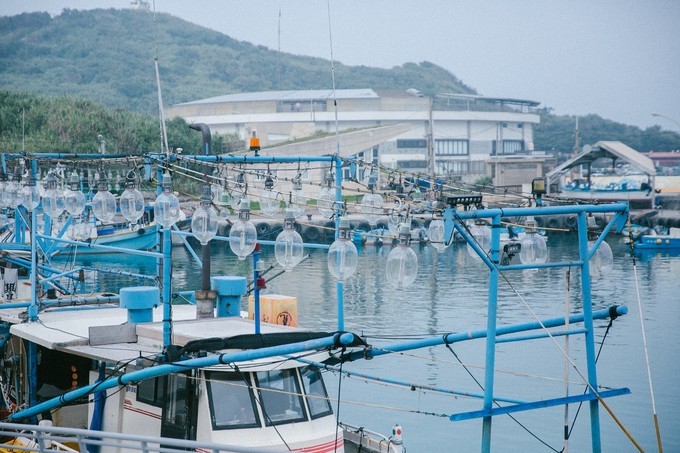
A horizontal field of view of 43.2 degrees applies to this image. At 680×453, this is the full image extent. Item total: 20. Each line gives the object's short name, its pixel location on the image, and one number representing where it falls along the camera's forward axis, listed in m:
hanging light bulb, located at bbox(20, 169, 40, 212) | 15.84
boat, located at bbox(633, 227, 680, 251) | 64.12
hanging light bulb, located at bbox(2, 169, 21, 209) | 17.02
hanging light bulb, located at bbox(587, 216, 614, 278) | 12.50
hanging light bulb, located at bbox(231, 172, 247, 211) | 18.36
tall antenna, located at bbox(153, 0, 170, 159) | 13.50
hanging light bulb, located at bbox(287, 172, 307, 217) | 16.59
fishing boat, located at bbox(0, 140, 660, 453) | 11.09
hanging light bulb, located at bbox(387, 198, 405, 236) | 13.34
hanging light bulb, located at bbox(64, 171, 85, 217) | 15.78
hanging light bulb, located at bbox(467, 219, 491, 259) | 12.46
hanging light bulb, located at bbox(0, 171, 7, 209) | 16.98
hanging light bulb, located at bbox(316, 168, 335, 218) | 18.79
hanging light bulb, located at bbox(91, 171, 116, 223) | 14.84
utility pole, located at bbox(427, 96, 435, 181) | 75.56
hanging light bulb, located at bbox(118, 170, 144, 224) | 14.23
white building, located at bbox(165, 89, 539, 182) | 111.62
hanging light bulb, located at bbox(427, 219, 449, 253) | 15.05
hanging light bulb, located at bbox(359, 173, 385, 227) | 17.50
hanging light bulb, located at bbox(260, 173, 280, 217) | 17.06
